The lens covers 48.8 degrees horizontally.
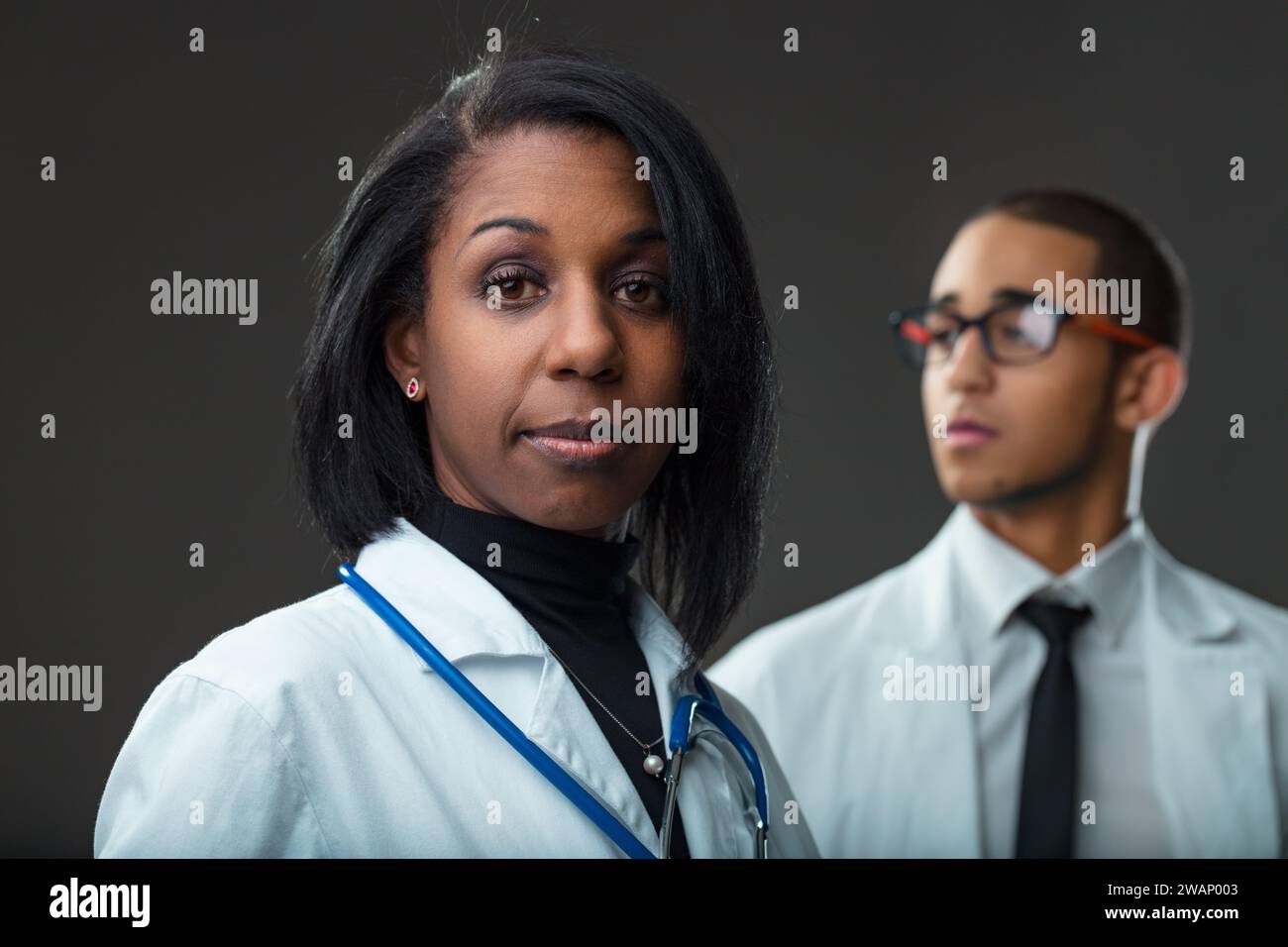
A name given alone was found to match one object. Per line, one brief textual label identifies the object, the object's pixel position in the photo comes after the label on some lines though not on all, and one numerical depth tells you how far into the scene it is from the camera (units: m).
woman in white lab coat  0.96
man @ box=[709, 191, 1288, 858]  1.84
